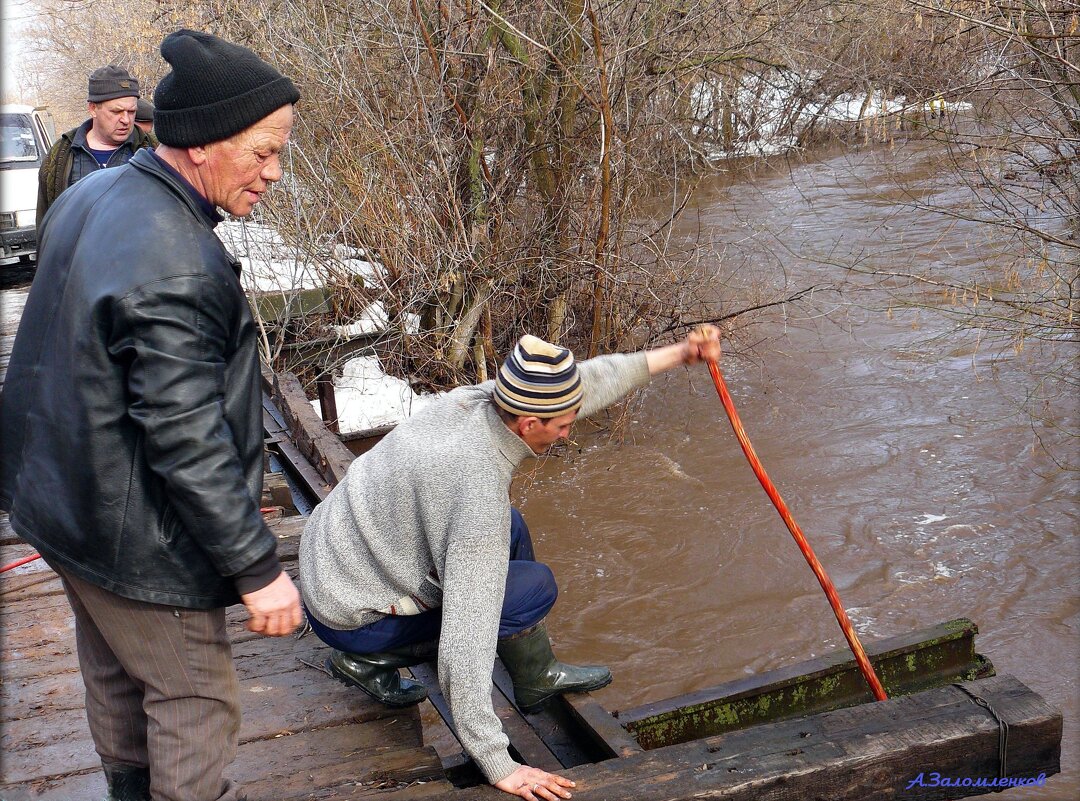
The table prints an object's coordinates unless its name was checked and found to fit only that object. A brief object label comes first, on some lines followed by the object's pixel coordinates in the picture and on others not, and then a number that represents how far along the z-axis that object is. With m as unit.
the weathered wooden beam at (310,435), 5.11
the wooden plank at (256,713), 3.00
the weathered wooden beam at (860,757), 2.61
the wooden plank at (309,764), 2.85
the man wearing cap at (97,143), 4.97
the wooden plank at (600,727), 2.96
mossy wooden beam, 3.65
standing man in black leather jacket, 2.02
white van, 11.42
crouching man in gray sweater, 2.58
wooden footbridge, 2.69
